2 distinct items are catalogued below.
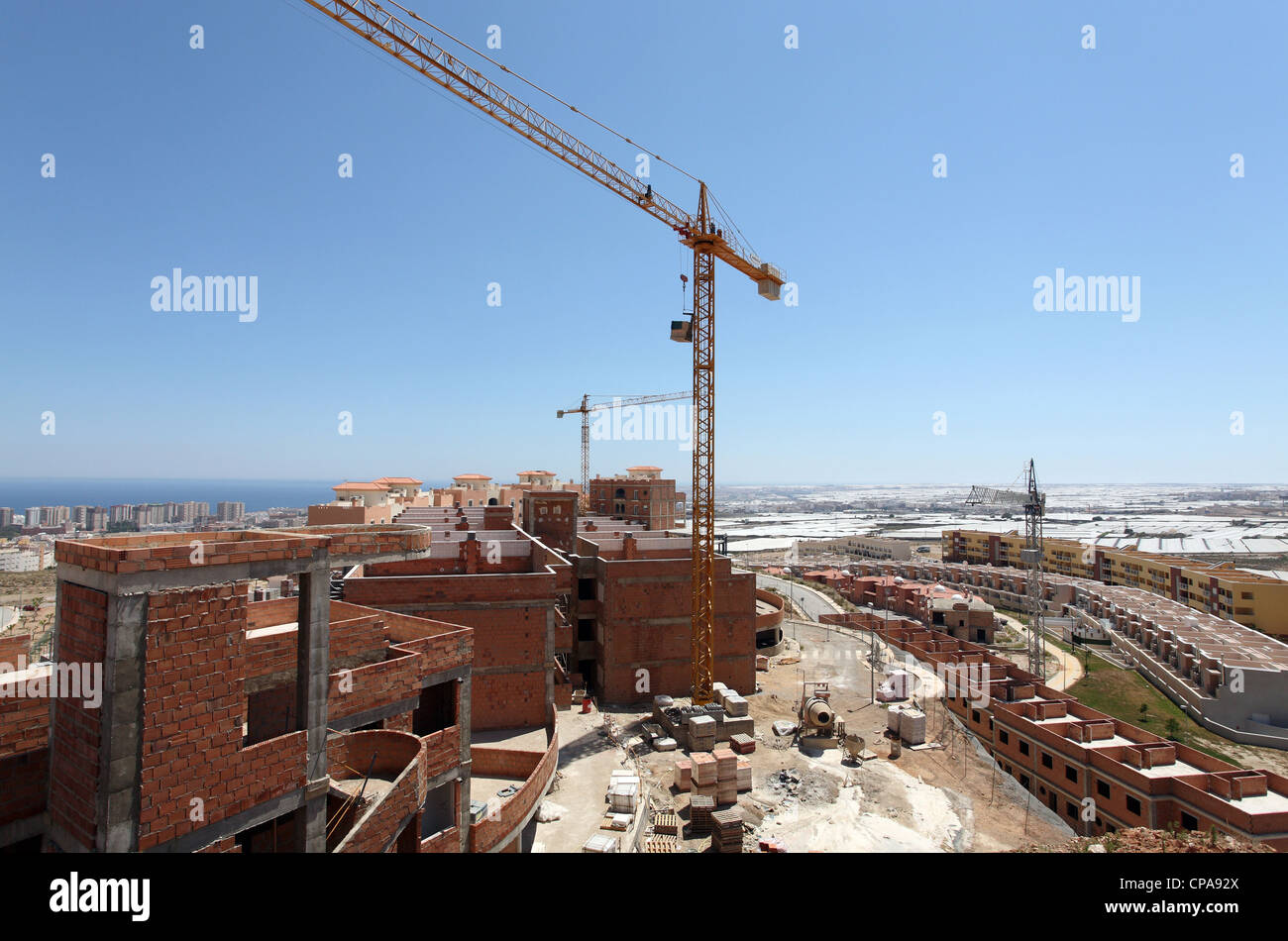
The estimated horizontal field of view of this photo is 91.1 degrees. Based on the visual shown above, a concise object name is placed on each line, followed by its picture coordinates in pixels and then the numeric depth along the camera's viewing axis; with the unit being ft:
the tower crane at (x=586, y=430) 394.52
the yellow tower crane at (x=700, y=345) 97.66
